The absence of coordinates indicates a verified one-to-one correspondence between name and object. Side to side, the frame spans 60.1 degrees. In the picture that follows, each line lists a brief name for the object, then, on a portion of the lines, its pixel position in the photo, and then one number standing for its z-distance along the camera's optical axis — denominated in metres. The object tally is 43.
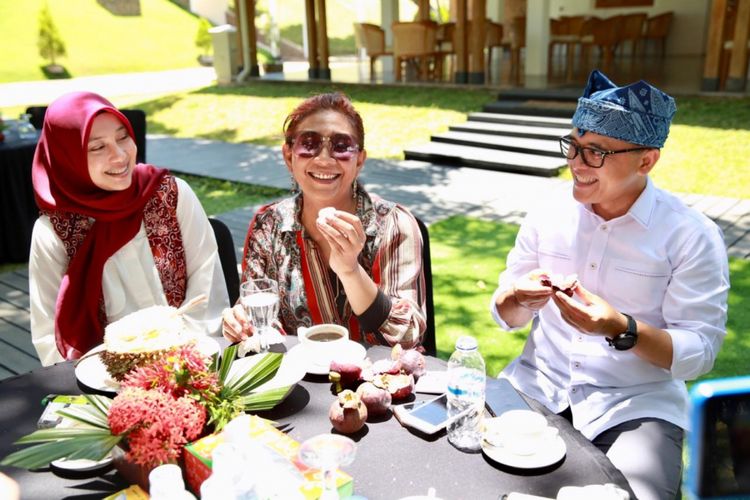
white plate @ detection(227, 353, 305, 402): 1.76
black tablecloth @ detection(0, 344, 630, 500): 1.45
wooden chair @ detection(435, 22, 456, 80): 14.89
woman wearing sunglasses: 2.20
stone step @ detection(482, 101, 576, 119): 10.26
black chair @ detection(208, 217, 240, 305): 2.95
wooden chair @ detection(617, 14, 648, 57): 14.64
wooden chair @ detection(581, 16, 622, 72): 13.23
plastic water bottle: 1.61
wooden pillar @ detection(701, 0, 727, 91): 10.59
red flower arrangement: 1.34
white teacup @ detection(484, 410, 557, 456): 1.54
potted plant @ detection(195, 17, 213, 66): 29.84
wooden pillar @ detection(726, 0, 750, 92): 10.24
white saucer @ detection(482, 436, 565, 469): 1.50
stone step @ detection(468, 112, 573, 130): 9.94
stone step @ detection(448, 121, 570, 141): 9.70
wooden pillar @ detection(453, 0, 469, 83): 13.23
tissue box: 1.31
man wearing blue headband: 2.04
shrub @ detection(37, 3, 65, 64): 25.84
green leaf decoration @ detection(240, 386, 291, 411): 1.65
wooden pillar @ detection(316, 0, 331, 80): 15.86
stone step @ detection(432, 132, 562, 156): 9.23
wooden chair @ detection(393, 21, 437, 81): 13.78
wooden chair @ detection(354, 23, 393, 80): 15.41
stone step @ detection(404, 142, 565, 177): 8.62
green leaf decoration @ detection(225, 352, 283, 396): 1.69
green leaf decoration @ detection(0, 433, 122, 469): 1.33
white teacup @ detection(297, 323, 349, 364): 1.96
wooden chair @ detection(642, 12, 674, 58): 16.62
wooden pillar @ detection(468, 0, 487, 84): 12.62
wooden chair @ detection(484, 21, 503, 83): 14.37
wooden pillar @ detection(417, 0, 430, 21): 15.72
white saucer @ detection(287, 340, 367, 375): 1.93
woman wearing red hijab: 2.47
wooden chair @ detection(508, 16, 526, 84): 13.93
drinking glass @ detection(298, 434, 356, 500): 1.26
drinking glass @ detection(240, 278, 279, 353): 1.92
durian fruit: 1.65
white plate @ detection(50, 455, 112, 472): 1.50
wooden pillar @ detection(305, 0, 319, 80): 16.09
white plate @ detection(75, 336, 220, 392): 1.82
